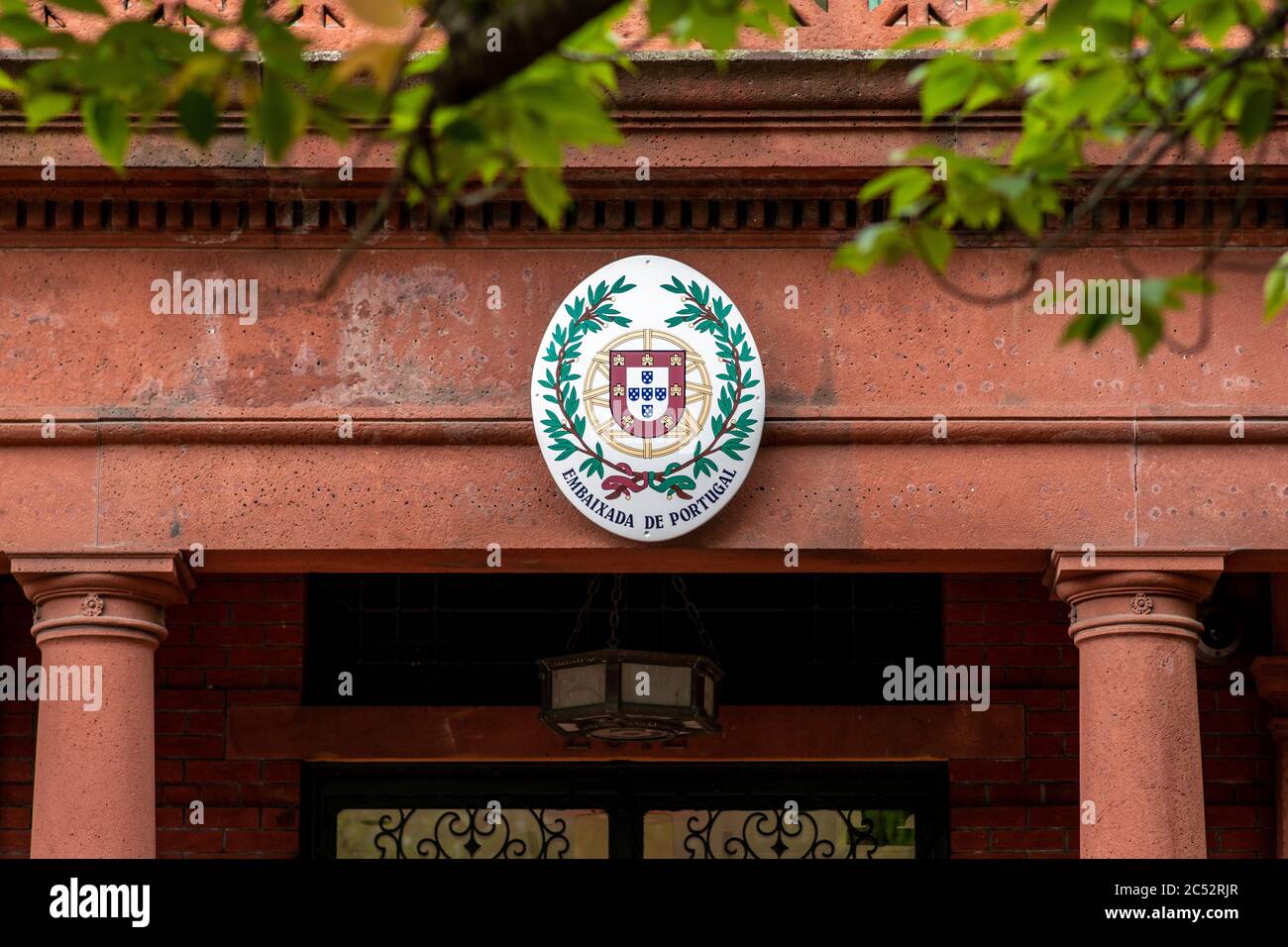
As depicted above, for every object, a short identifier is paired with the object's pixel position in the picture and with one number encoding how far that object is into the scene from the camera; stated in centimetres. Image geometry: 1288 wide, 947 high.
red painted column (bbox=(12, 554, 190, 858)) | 1733
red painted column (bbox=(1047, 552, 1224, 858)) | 1733
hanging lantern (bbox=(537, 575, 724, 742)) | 1956
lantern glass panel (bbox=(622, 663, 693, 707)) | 1956
